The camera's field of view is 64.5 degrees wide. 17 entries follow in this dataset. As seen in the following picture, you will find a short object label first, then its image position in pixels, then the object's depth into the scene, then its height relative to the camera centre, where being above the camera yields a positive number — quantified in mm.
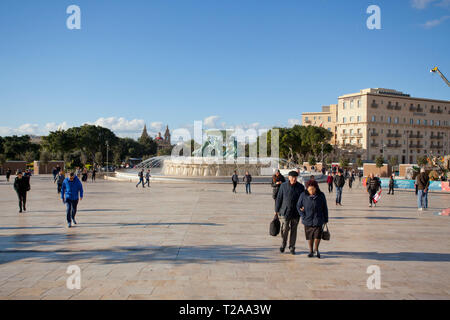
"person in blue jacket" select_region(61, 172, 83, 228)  9453 -942
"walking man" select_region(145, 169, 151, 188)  25125 -1338
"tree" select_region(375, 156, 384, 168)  38688 -534
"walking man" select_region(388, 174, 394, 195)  21712 -1649
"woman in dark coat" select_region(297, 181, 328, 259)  6305 -967
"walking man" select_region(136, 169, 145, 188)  24394 -1406
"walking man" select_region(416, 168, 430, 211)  13586 -1100
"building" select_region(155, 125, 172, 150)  184775 +9980
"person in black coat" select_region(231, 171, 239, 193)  20734 -1262
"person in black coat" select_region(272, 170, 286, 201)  11766 -727
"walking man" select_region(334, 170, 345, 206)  14643 -1062
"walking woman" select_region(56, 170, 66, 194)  13952 -855
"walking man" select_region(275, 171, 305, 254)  6680 -913
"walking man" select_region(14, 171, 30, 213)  12203 -999
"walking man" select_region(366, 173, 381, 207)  14406 -1209
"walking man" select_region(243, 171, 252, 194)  19961 -1327
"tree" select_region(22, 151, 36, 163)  54500 +116
